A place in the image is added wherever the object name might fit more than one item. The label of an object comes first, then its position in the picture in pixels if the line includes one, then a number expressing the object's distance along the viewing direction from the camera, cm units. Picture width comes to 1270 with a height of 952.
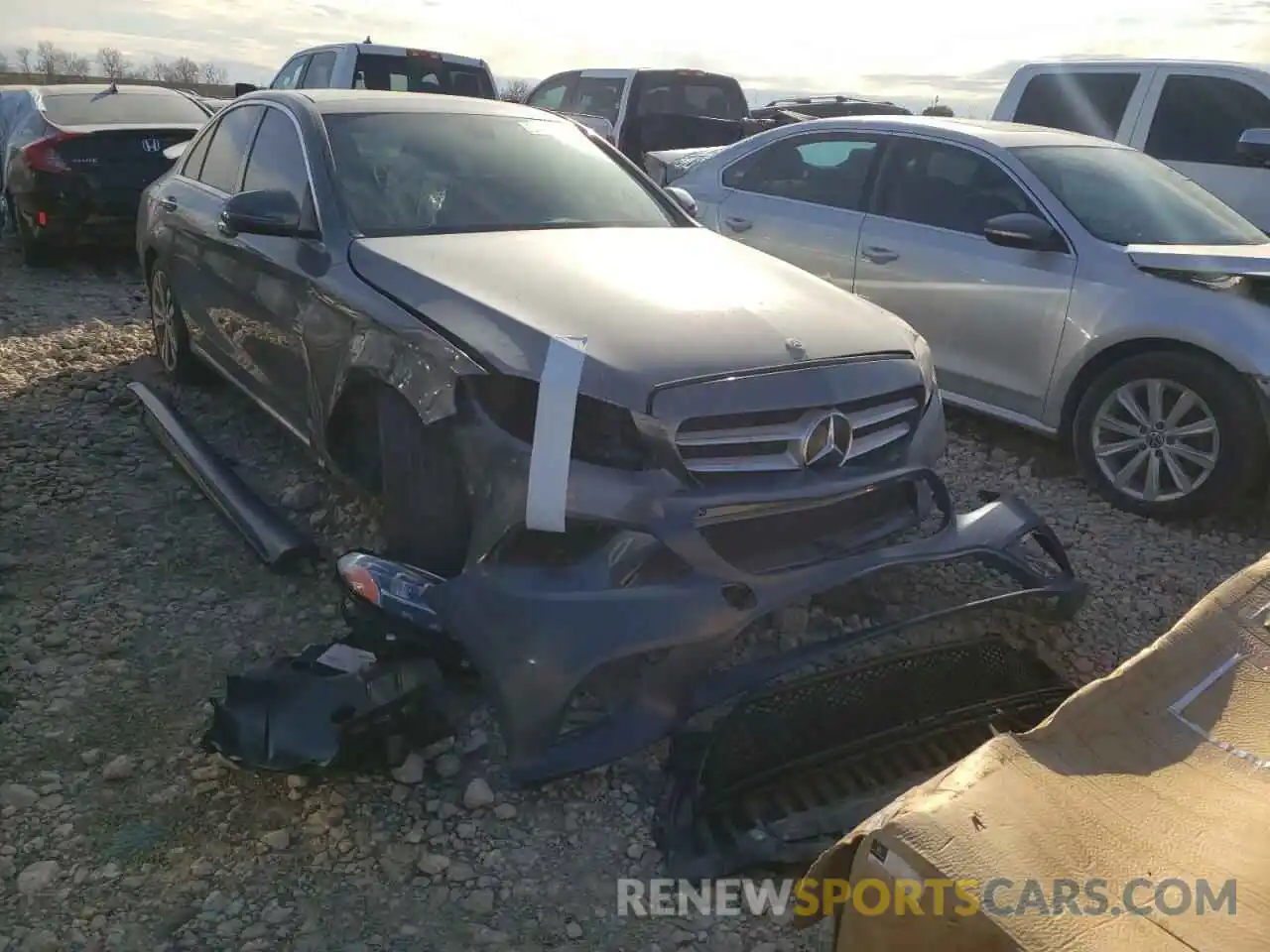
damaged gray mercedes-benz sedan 259
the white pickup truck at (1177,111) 676
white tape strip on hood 267
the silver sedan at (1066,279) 436
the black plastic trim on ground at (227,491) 378
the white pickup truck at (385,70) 929
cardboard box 142
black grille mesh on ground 249
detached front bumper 252
